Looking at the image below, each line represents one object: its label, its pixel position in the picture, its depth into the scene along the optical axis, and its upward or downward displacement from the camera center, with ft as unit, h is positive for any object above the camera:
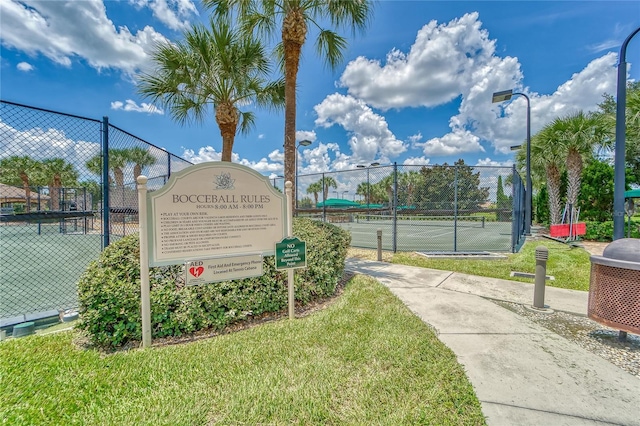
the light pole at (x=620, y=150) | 16.84 +3.35
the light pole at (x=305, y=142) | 51.71 +11.37
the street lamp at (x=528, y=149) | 34.87 +8.10
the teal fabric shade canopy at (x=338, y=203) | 54.20 +0.43
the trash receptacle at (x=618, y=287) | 9.88 -2.89
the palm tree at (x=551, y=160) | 49.34 +8.33
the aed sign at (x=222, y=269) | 10.93 -2.60
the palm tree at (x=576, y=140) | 45.01 +10.55
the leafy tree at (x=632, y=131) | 38.42 +10.81
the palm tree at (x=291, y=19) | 21.83 +14.84
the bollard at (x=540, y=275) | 14.17 -3.45
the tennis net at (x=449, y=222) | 71.56 -4.71
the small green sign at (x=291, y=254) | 12.90 -2.25
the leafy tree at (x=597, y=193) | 48.84 +2.32
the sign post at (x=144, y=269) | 10.05 -2.31
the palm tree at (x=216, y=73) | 25.04 +12.21
